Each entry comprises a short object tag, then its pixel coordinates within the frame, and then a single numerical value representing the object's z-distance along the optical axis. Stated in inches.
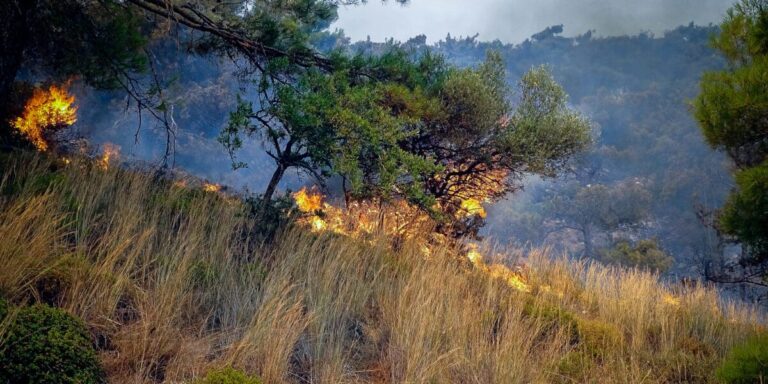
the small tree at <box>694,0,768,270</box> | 177.0
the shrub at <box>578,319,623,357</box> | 176.9
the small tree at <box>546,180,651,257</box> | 1406.3
